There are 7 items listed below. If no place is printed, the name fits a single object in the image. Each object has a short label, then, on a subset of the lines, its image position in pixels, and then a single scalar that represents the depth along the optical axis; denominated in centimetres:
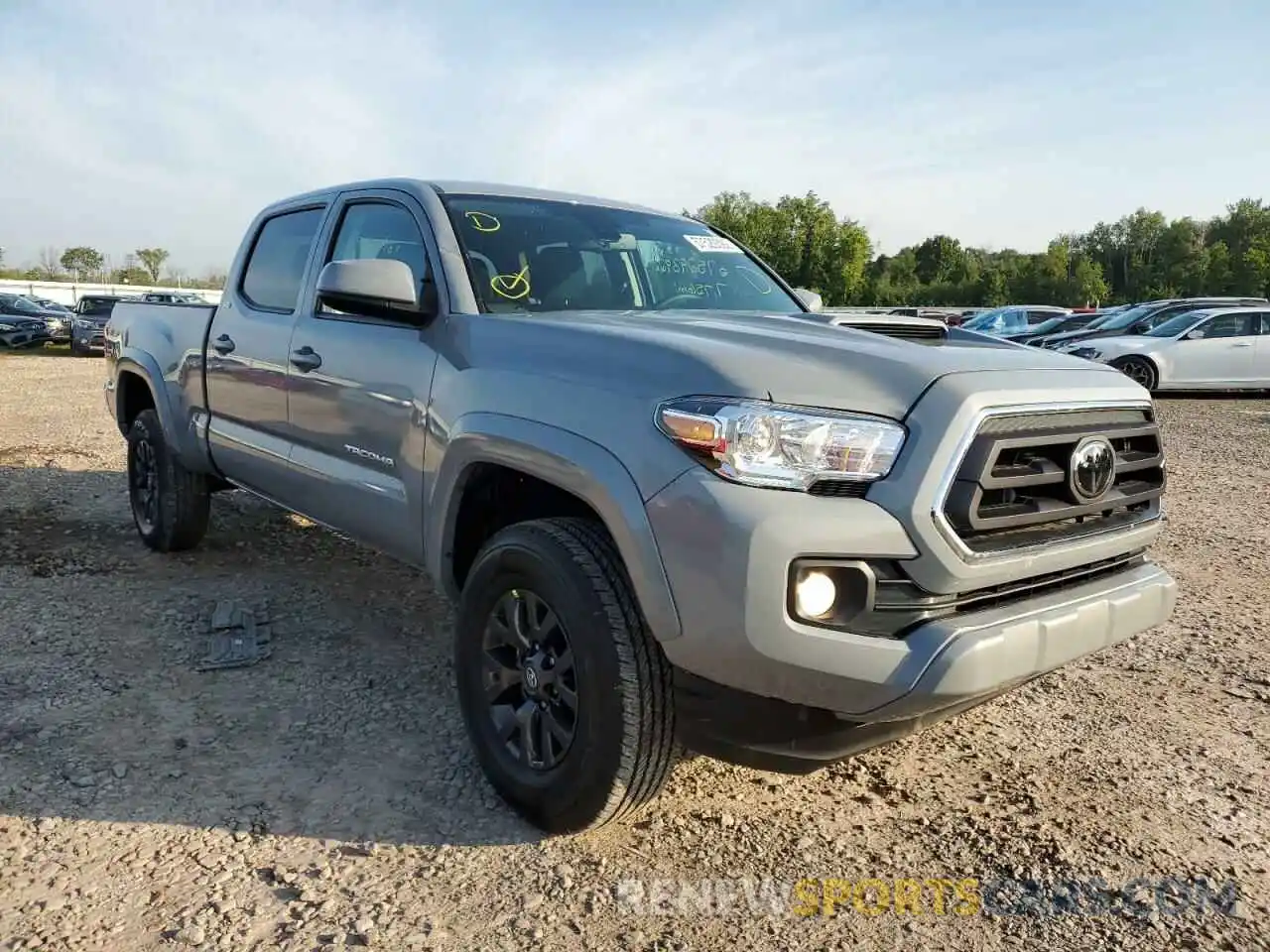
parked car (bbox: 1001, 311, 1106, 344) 2157
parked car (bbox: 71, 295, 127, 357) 2302
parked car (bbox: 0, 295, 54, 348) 2525
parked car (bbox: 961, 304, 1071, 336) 2315
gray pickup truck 217
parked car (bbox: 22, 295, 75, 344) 2620
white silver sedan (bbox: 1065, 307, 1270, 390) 1534
